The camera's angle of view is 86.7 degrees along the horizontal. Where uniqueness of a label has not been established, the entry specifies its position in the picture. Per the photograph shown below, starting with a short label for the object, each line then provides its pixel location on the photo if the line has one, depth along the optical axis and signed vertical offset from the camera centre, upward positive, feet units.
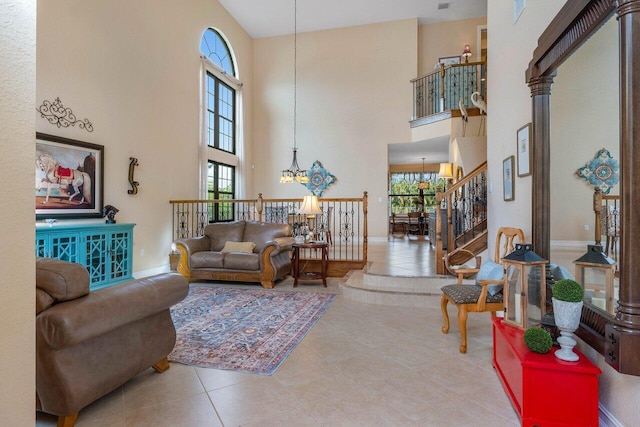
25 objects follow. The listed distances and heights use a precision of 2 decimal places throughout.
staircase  15.12 -0.16
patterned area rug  8.77 -3.73
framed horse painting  13.82 +1.56
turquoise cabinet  13.04 -1.44
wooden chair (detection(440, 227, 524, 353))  9.02 -2.29
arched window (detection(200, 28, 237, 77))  25.72 +13.16
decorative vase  5.67 -1.83
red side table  5.56 -2.96
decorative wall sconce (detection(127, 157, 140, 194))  18.07 +1.95
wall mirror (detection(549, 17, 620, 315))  5.80 +1.49
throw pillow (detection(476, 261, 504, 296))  9.16 -1.66
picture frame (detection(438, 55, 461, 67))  29.07 +13.40
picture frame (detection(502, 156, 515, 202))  10.98 +1.16
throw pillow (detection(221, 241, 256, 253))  18.15 -1.78
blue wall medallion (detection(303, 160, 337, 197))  29.96 +3.11
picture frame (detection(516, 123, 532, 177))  9.34 +1.89
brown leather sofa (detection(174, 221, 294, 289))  16.98 -2.07
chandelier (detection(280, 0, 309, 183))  30.46 +12.76
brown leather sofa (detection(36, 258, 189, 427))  5.49 -2.13
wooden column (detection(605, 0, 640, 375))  4.78 +0.24
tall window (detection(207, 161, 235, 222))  26.43 +2.16
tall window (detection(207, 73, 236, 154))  26.55 +8.17
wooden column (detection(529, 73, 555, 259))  8.25 +1.12
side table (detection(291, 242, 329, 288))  16.93 -2.50
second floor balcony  23.88 +9.36
